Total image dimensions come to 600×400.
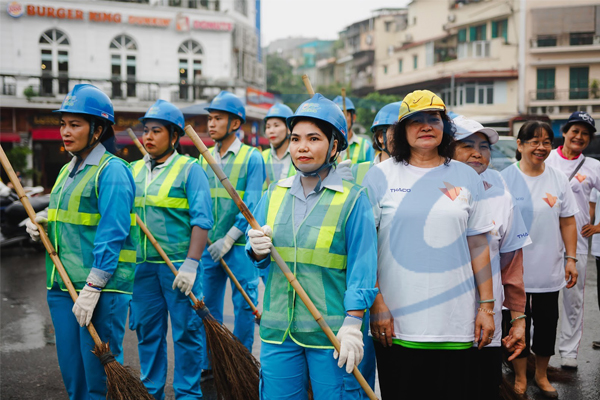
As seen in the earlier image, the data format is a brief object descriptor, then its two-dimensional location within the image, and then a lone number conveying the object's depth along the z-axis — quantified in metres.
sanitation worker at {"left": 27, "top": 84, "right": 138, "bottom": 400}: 3.42
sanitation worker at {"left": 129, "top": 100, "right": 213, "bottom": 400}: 4.26
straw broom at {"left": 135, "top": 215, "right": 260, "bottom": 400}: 3.82
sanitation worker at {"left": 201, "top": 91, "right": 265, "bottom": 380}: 5.07
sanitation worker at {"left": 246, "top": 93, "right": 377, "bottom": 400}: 2.71
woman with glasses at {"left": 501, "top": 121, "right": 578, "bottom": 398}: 4.42
